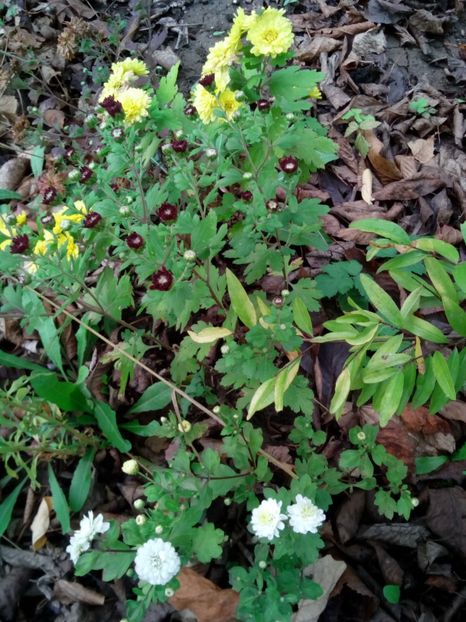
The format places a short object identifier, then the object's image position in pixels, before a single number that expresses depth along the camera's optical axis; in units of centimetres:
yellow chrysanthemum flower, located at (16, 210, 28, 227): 59
